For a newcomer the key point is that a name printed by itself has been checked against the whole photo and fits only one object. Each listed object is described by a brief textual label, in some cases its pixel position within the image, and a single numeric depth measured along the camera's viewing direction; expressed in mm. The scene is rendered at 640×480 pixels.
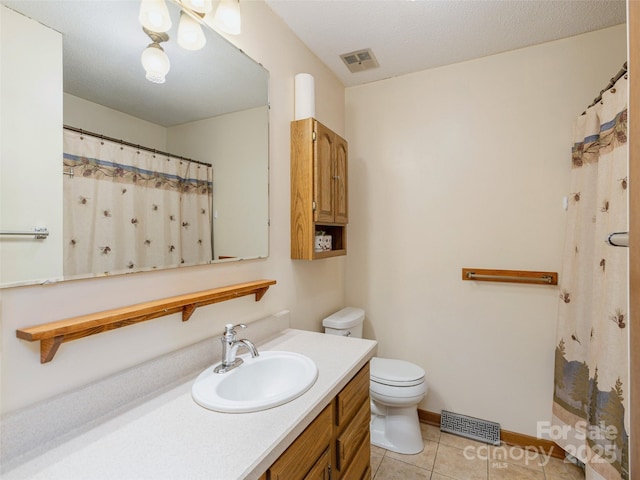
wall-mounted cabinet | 1721
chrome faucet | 1161
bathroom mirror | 904
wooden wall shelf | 763
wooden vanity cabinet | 861
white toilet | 1864
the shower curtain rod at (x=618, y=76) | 1291
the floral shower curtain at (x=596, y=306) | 1258
